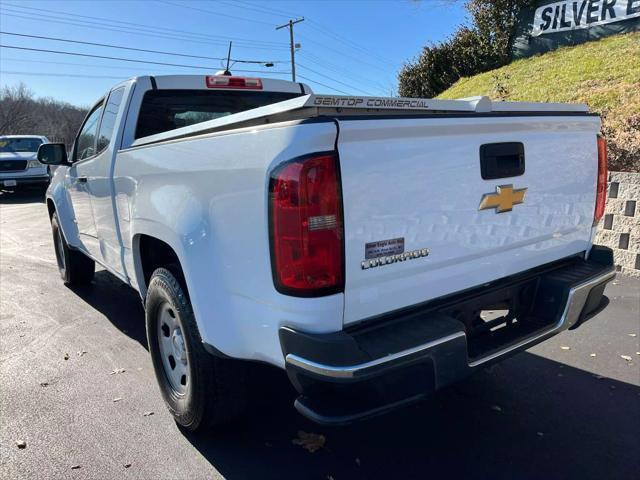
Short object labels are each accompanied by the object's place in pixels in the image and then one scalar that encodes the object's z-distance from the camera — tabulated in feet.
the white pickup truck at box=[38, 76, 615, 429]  6.35
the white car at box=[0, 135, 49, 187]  52.49
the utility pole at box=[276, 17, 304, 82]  127.34
